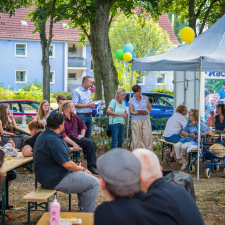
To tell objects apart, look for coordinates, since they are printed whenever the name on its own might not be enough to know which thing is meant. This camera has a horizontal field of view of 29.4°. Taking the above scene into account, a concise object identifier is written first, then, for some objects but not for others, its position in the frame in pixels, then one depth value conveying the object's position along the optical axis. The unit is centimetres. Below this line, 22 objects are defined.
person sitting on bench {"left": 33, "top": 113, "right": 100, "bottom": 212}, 500
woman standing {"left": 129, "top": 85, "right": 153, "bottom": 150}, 1024
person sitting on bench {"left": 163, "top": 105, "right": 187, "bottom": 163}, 966
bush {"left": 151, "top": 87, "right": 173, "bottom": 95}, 2844
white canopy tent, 809
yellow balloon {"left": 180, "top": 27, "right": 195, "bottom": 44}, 883
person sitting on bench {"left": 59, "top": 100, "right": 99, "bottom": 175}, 854
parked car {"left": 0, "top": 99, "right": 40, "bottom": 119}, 1602
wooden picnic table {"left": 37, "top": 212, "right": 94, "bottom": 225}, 388
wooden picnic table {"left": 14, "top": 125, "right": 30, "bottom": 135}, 1001
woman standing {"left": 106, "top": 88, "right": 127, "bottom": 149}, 994
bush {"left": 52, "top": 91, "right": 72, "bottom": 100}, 3418
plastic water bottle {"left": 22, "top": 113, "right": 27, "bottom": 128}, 1097
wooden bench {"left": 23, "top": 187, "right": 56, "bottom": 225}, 482
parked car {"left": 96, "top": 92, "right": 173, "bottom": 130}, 1611
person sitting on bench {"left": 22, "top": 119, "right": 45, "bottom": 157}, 630
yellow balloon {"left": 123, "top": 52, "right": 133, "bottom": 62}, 1038
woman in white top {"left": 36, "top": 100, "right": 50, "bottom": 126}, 949
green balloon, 1114
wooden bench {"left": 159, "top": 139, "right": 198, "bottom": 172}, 882
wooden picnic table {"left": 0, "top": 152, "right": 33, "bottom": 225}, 511
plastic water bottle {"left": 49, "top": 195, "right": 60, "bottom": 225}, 374
